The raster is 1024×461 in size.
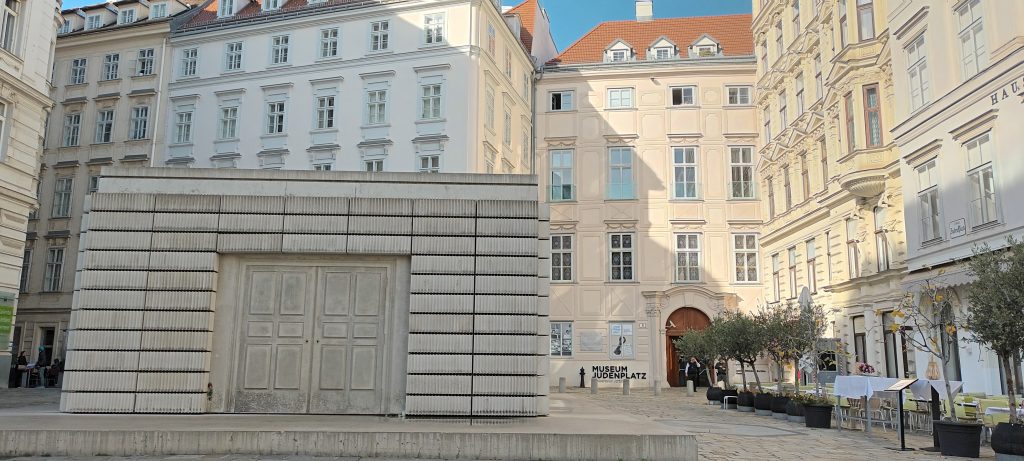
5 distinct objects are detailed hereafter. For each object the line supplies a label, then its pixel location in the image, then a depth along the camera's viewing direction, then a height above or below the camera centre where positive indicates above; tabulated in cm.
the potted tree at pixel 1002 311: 1138 +78
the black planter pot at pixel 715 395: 2555 -115
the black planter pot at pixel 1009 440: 1105 -106
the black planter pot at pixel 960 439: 1257 -121
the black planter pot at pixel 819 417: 1767 -126
